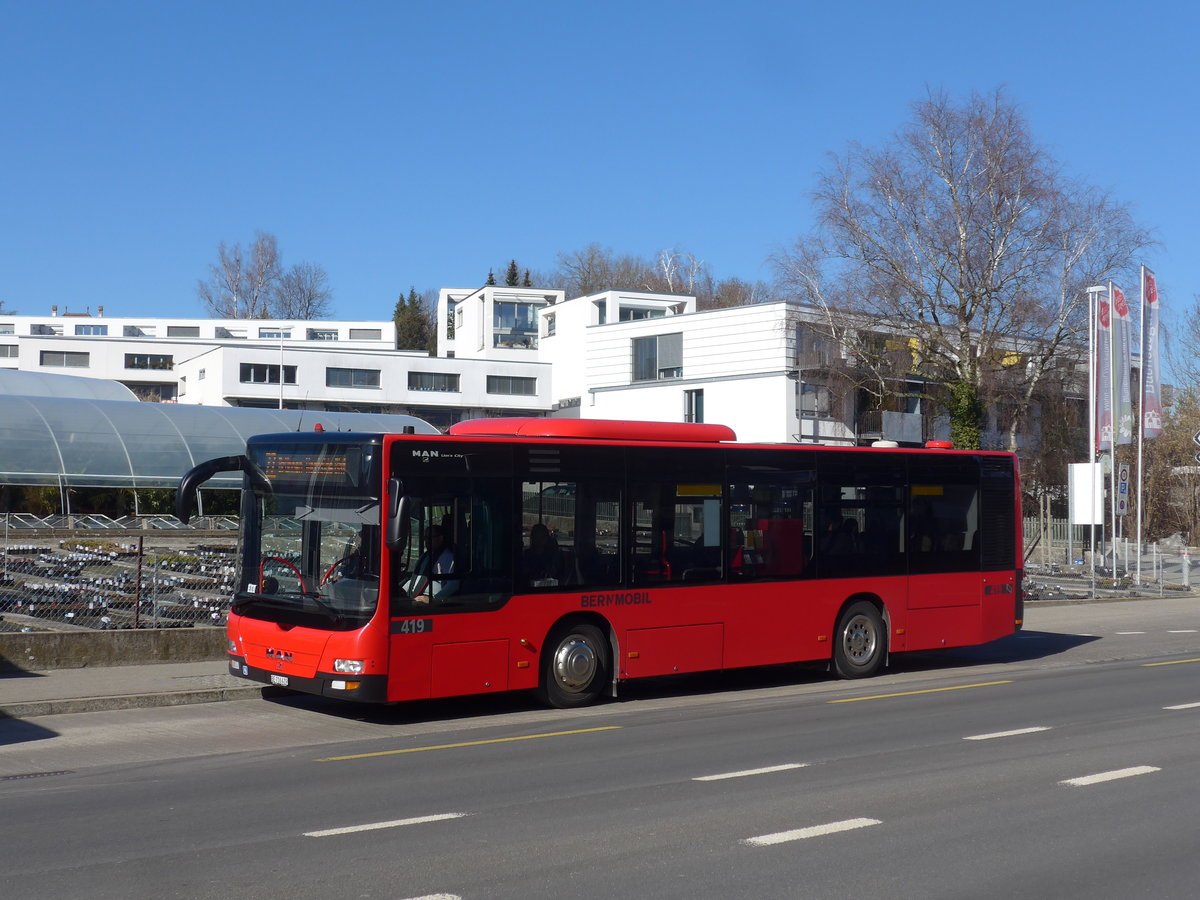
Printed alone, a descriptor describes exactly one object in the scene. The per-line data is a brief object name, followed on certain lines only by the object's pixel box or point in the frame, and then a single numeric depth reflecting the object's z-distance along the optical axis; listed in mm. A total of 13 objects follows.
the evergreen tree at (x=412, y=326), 134500
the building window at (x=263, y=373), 78875
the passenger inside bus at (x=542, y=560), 12711
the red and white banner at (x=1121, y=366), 34500
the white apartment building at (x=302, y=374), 78938
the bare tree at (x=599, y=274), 104438
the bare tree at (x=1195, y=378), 58781
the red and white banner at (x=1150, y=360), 35641
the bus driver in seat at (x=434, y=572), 11852
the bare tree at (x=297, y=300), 112500
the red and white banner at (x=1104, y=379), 33656
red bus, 11750
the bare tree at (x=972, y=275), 40969
